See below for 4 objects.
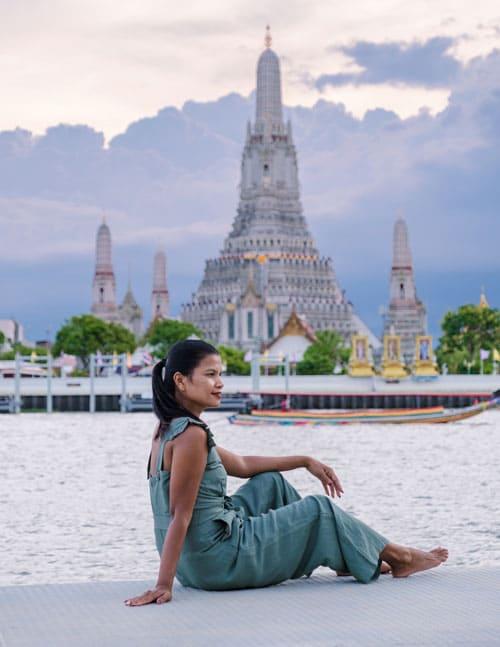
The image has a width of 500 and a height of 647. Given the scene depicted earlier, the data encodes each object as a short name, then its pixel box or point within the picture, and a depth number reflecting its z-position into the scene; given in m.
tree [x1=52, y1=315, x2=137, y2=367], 92.00
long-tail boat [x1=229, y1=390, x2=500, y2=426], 43.62
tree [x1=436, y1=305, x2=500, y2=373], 88.56
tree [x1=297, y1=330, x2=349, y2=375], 92.75
